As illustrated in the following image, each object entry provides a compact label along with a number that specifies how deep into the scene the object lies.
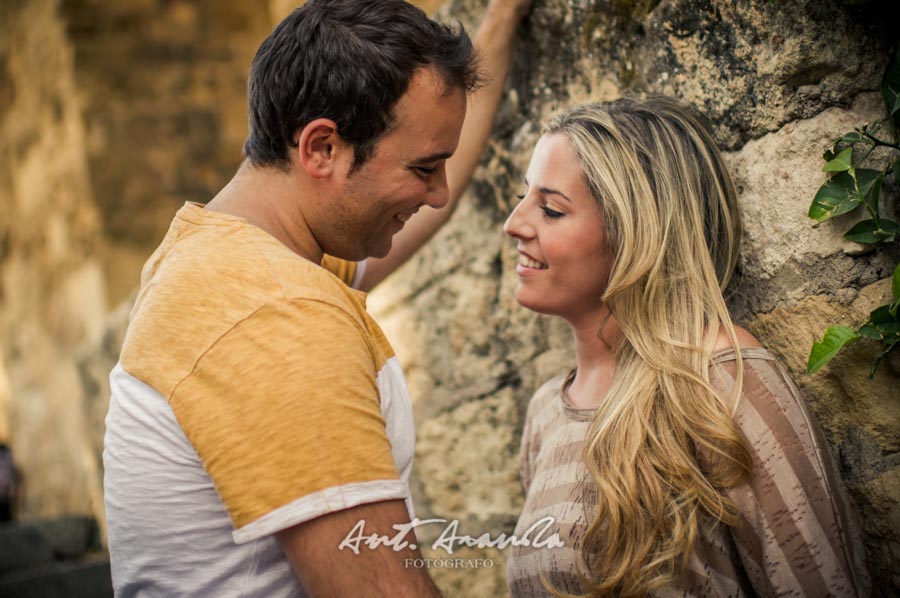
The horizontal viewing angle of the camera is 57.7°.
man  1.22
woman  1.57
